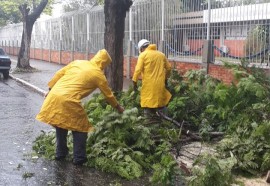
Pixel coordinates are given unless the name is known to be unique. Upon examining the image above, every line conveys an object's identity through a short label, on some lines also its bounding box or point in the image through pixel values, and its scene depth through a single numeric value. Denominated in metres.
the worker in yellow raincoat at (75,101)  5.50
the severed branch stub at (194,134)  6.81
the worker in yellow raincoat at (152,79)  7.44
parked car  19.50
